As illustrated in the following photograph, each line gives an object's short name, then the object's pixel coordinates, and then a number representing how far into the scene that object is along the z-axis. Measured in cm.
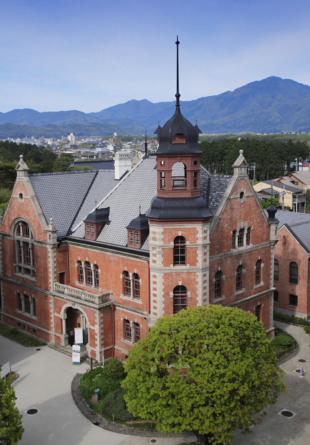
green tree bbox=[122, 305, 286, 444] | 2386
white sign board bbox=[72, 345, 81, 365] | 3847
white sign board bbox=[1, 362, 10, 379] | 3628
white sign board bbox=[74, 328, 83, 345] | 3894
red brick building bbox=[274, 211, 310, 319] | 4950
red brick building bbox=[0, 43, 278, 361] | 3338
